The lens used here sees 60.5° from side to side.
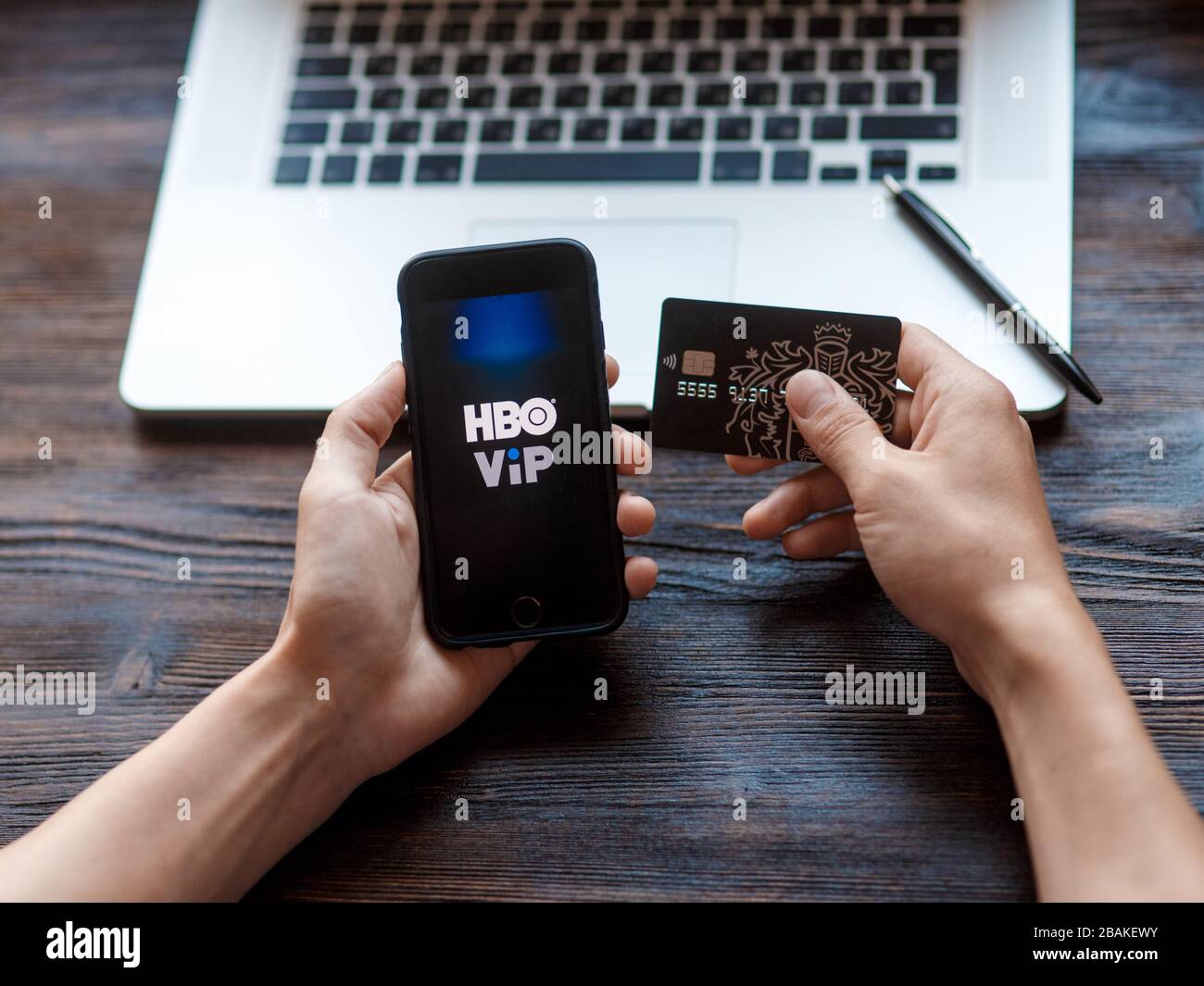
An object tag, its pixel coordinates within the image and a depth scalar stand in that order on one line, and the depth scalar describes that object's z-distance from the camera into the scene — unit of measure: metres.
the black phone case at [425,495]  0.75
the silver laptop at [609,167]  0.86
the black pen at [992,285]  0.81
